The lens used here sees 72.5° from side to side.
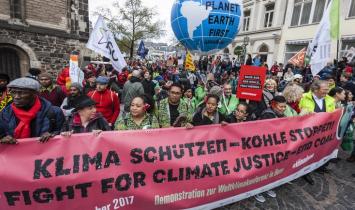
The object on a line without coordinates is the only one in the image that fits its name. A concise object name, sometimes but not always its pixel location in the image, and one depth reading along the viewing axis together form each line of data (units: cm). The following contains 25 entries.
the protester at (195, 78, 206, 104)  590
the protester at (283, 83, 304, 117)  432
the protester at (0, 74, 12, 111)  358
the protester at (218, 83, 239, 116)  449
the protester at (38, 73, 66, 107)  427
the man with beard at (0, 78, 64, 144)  240
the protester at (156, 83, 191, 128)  368
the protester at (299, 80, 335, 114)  418
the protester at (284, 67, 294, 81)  1147
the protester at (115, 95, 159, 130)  299
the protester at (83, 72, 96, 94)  522
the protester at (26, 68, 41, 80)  496
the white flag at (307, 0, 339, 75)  495
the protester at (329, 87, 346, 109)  450
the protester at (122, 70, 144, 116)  530
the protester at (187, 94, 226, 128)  346
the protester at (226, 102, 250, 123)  355
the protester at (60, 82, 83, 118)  404
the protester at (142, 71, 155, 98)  682
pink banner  226
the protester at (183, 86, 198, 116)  505
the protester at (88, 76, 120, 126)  413
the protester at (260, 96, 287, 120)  358
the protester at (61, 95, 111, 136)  278
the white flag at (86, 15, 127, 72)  541
